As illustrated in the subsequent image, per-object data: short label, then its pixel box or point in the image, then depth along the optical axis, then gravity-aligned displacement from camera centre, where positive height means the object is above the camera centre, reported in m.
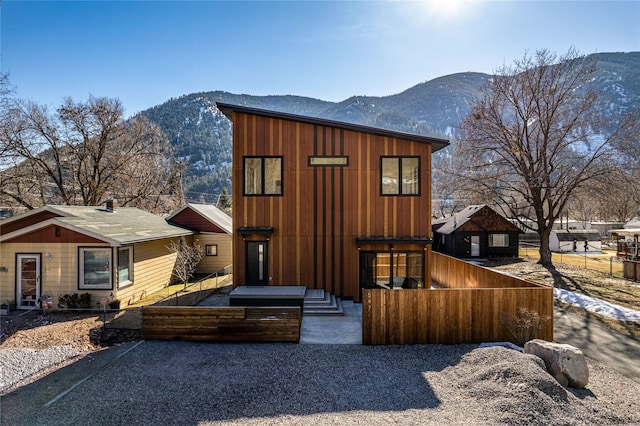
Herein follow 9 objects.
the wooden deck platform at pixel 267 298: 10.64 -2.68
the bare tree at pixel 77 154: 20.55 +4.40
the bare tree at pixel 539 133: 19.19 +5.24
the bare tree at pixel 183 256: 16.28 -2.02
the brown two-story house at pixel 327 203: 12.02 +0.51
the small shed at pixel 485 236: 25.80 -1.54
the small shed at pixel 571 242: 30.81 -2.41
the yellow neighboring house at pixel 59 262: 11.62 -1.64
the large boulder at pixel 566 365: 5.90 -2.74
